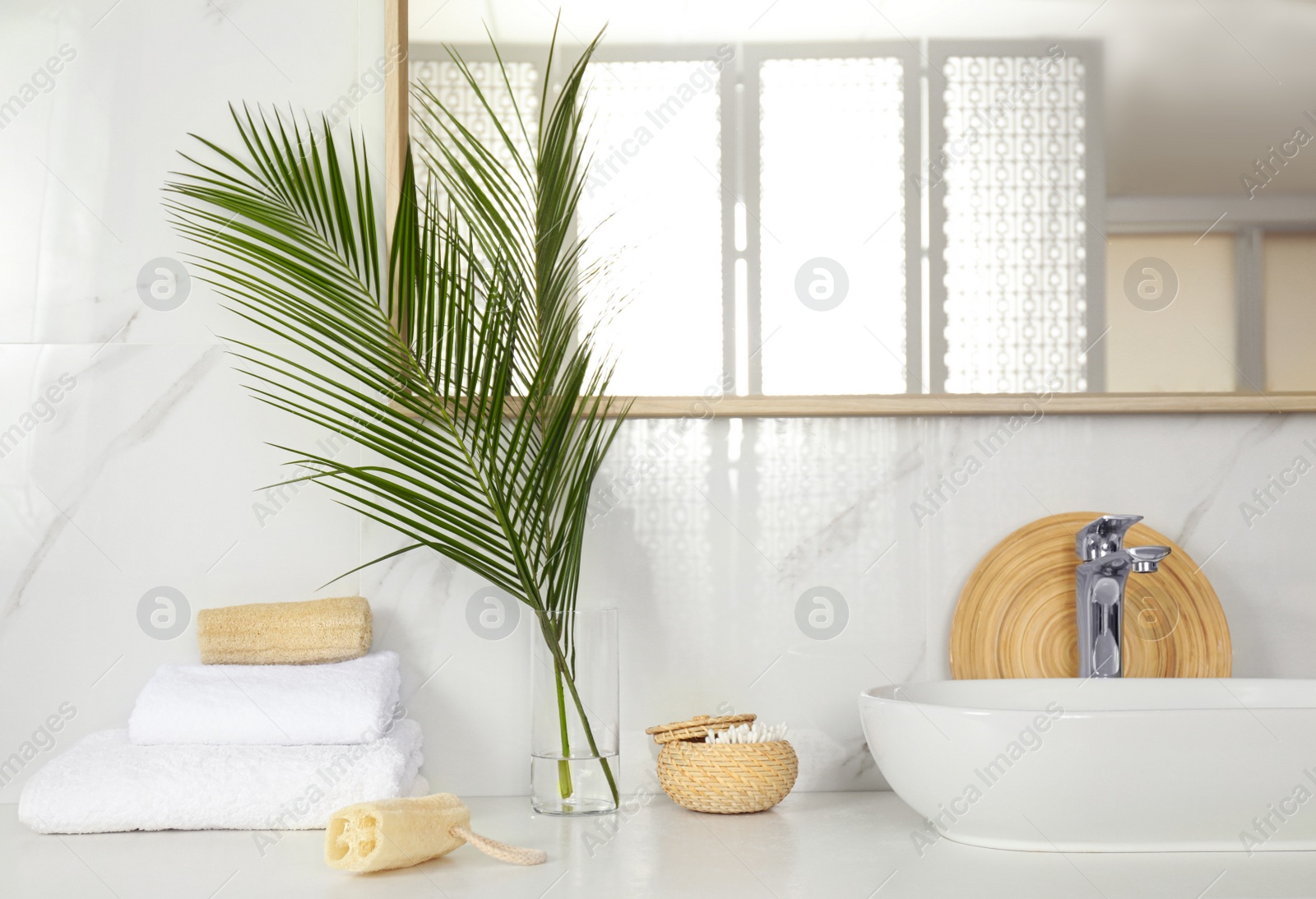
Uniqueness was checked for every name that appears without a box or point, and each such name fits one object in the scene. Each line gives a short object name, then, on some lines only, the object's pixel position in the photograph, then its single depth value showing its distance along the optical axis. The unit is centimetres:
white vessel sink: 82
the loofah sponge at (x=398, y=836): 81
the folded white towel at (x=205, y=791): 95
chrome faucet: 110
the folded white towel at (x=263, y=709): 101
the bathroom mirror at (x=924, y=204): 118
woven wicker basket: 101
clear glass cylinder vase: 103
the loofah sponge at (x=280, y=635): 107
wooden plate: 115
